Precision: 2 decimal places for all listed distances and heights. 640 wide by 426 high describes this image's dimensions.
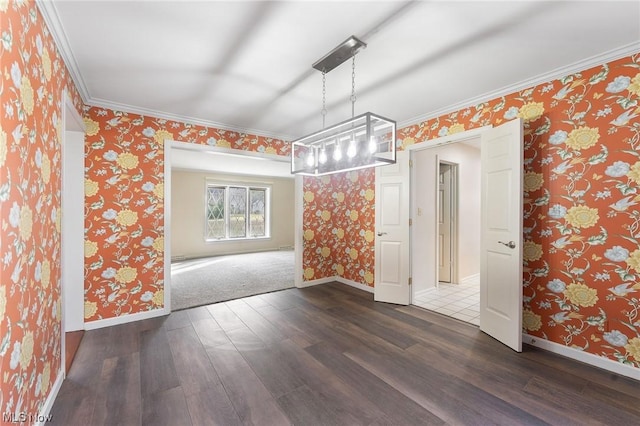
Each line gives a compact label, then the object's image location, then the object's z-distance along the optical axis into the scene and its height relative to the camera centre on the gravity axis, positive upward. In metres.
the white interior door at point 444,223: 4.85 -0.19
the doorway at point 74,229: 2.79 -0.17
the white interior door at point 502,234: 2.42 -0.21
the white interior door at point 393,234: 3.63 -0.29
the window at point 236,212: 7.77 +0.02
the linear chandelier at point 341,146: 1.87 +0.53
